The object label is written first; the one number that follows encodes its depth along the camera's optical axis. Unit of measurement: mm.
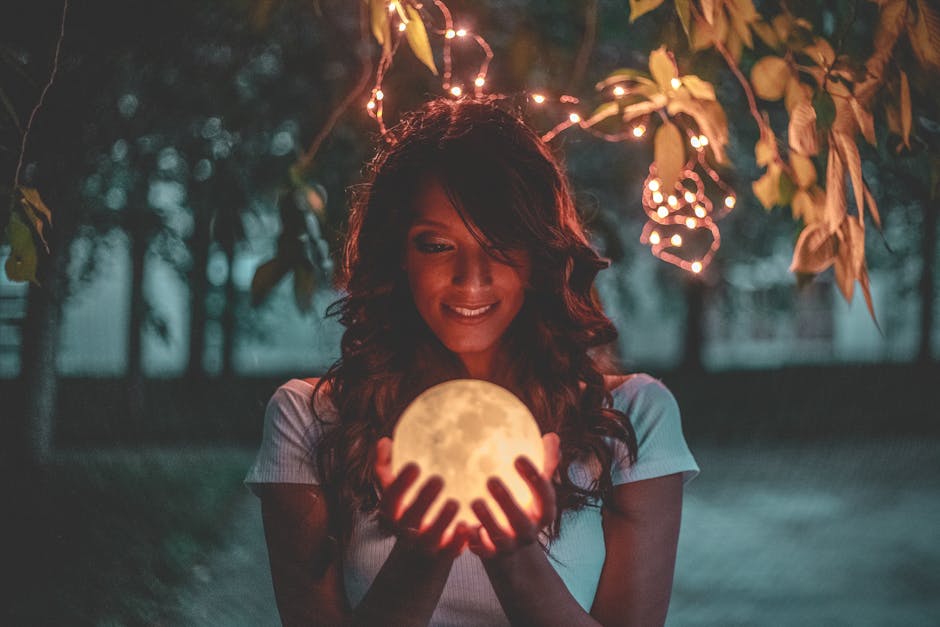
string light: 2529
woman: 2160
